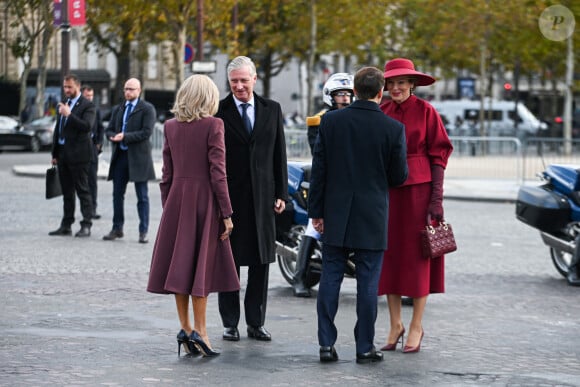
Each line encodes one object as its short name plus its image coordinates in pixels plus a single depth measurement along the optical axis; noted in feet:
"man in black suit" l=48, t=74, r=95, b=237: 52.75
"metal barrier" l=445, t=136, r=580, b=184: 90.79
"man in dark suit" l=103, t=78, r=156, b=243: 50.42
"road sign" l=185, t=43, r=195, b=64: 111.86
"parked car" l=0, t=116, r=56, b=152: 150.00
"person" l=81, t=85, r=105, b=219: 60.08
